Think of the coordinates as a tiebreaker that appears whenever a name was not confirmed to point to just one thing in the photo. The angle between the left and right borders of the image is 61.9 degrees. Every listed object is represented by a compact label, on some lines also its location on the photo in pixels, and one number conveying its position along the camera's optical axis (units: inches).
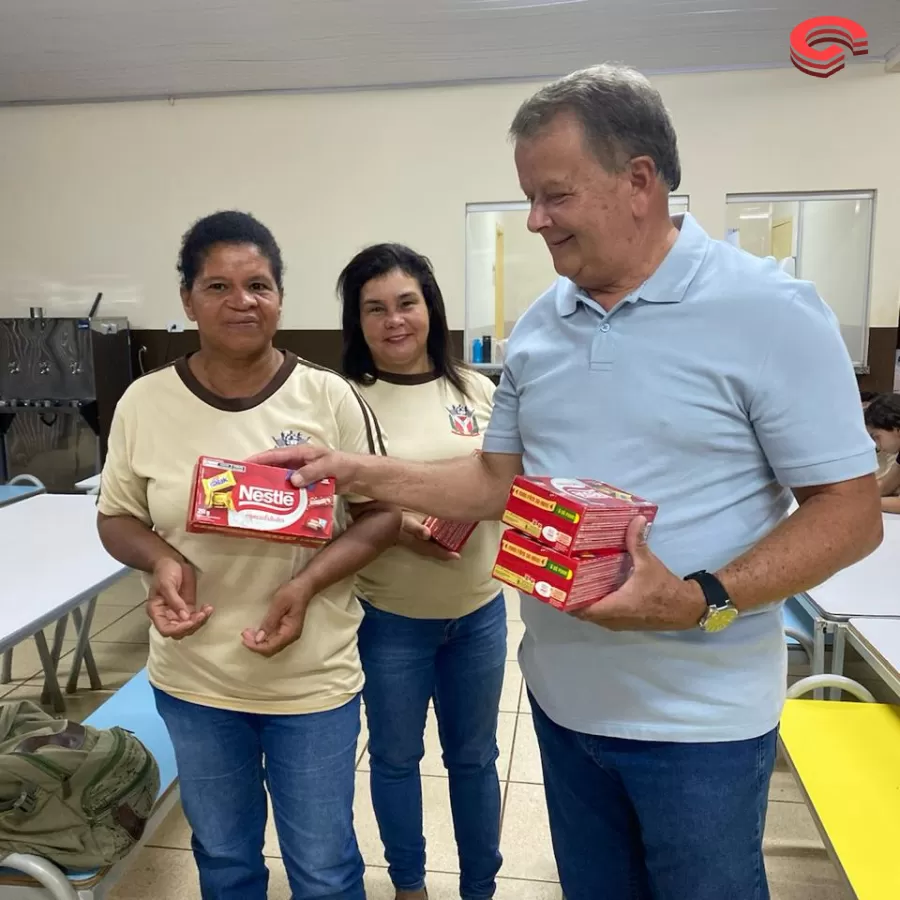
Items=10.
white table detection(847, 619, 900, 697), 66.5
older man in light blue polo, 37.5
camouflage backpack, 57.2
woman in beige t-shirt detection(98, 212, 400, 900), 52.9
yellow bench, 54.3
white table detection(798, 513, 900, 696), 79.0
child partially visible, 129.3
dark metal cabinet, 217.3
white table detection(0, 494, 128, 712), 75.6
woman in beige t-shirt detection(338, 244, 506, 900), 65.0
